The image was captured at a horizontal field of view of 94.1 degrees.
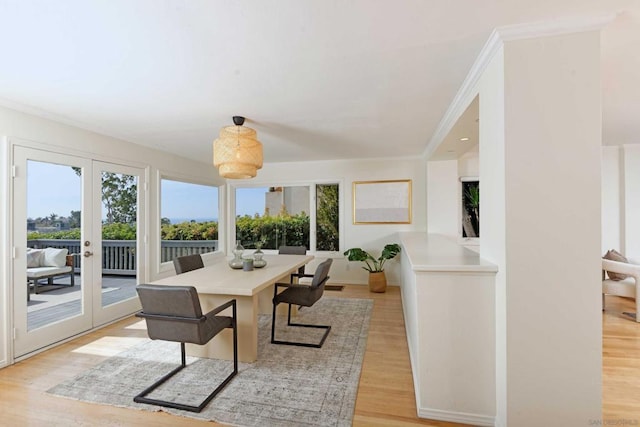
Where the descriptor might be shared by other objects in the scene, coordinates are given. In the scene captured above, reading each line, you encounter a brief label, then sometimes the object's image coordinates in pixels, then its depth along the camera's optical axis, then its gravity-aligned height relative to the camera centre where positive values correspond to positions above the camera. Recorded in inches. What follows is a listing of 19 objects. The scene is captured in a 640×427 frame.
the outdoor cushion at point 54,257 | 119.1 -17.9
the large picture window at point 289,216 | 228.1 -2.3
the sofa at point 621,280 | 141.6 -35.0
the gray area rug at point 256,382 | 77.5 -51.9
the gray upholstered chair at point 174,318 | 78.6 -28.2
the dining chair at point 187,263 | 128.0 -22.6
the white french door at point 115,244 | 138.9 -15.4
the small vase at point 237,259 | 126.5 -19.8
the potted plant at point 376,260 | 197.0 -33.2
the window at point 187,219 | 185.9 -3.6
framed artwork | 212.4 +8.0
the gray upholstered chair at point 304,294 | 116.4 -32.3
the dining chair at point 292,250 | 176.2 -22.1
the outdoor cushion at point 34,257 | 112.8 -16.7
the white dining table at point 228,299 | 99.9 -32.0
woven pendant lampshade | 110.7 +23.1
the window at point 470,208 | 191.9 +3.0
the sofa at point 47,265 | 113.3 -20.7
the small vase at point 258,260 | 125.8 -20.2
